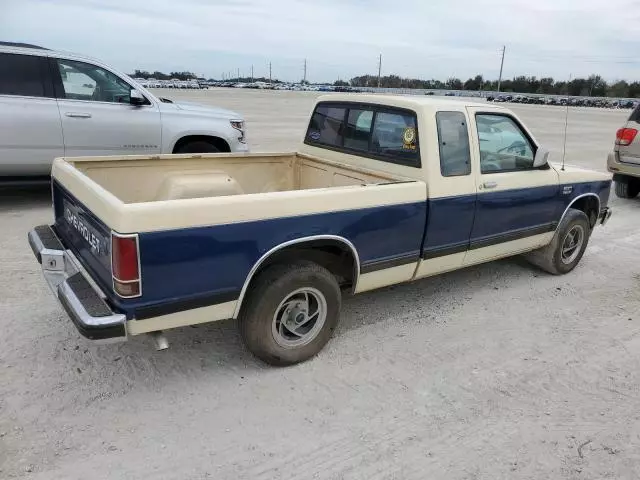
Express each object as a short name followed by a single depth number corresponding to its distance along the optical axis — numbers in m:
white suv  6.62
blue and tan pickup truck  2.90
